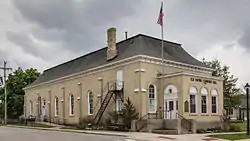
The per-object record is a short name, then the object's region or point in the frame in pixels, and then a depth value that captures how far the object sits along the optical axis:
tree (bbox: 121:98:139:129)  31.60
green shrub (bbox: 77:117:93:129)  36.50
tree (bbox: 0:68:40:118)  68.31
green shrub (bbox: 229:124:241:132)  31.35
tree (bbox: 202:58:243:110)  52.41
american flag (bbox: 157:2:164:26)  32.38
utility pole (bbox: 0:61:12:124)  60.12
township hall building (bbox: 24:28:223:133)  32.28
